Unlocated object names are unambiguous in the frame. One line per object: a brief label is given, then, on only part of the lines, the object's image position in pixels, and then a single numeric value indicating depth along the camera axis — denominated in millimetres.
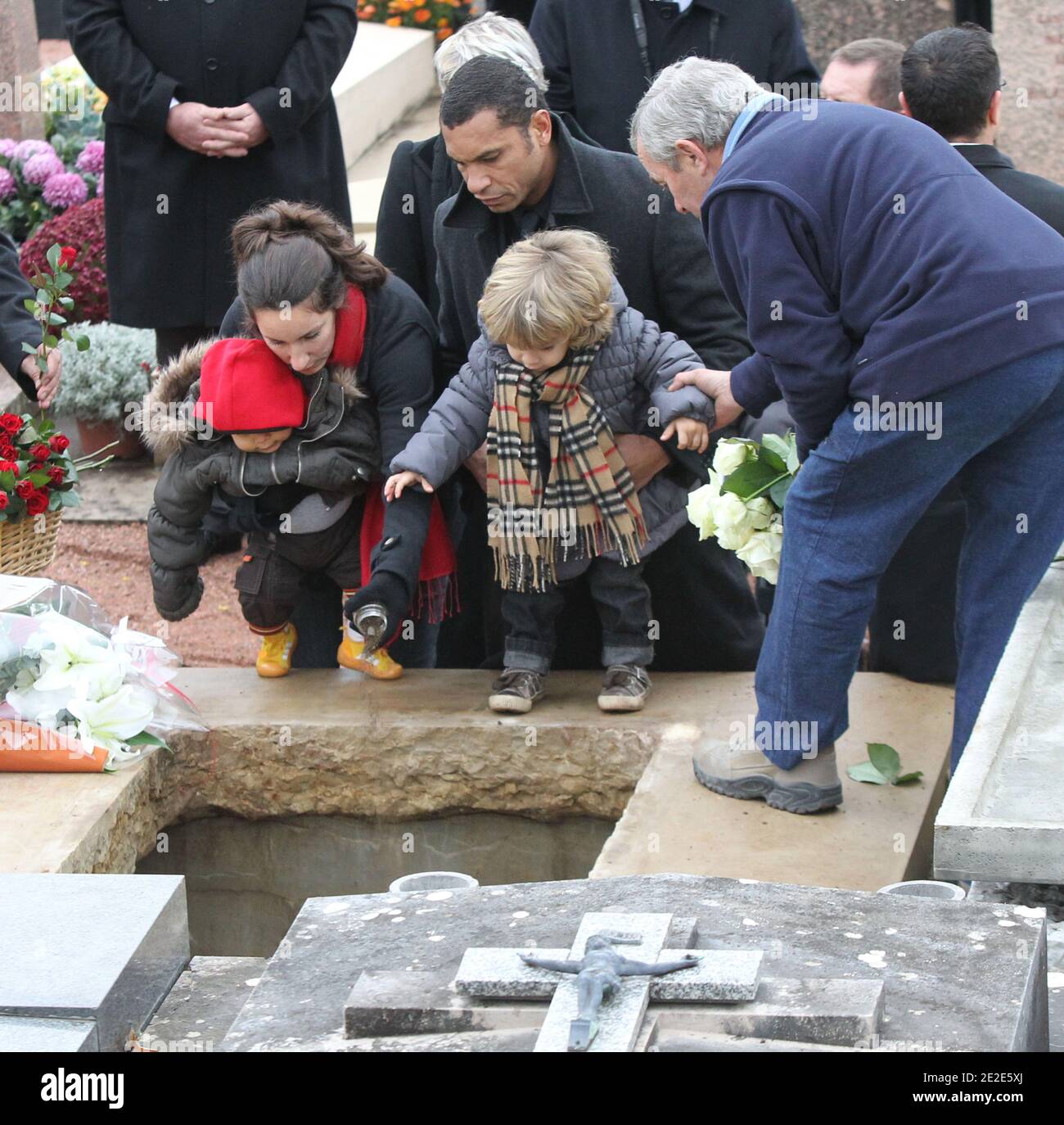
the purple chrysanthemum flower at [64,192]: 15164
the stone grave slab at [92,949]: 4551
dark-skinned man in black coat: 7656
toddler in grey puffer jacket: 7500
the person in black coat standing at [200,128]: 9906
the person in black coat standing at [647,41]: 9523
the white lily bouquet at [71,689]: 7711
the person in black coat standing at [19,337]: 9531
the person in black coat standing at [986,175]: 7824
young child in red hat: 8070
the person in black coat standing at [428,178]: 8164
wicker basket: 9195
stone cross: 3844
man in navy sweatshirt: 6273
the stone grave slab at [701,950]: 3959
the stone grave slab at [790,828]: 6809
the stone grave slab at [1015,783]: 4797
